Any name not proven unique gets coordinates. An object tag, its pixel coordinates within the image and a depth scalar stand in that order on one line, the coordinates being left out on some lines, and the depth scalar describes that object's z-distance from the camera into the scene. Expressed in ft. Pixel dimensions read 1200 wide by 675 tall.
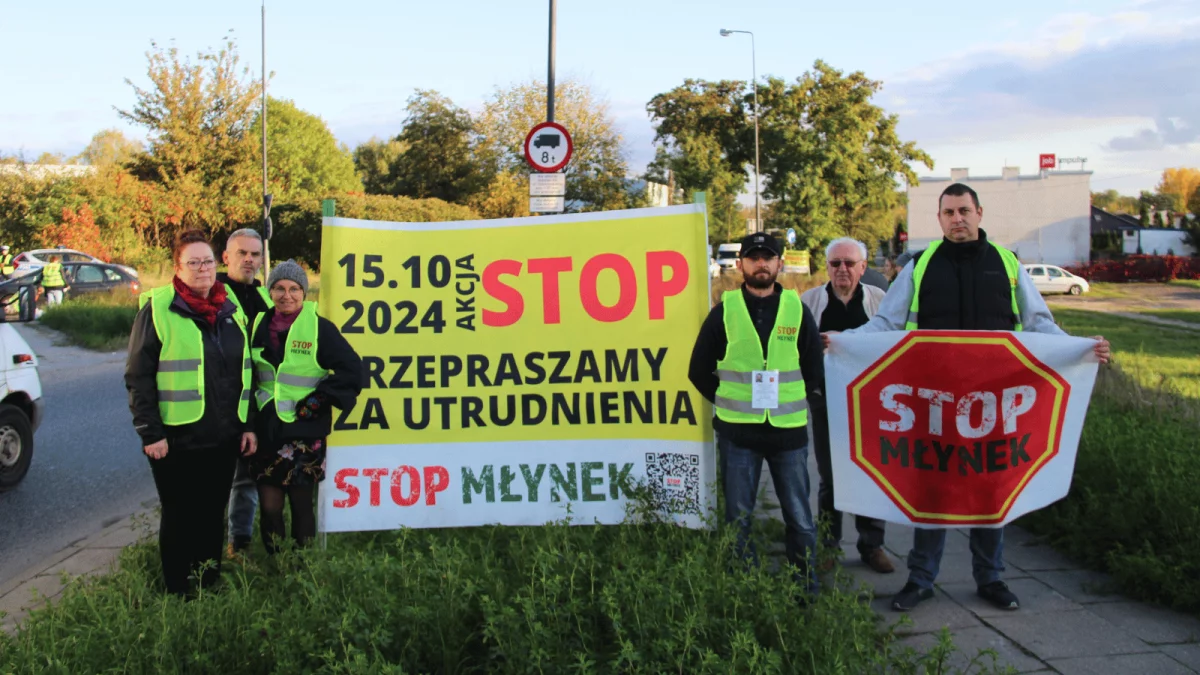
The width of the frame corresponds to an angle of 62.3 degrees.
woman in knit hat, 15.42
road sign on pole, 42.75
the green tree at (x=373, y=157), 304.38
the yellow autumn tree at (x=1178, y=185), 396.16
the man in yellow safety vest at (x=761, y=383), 14.69
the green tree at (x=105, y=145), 228.51
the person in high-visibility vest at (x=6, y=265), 85.31
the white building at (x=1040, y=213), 231.09
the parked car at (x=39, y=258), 94.03
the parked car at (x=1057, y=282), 138.31
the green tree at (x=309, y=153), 158.40
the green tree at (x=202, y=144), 125.65
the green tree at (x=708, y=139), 168.96
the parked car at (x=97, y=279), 83.46
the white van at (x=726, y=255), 174.09
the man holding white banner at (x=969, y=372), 15.26
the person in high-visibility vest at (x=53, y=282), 76.43
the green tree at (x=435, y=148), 190.90
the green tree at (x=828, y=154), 168.45
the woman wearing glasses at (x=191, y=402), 14.53
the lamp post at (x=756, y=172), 151.33
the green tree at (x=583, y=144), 147.54
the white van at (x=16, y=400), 24.52
